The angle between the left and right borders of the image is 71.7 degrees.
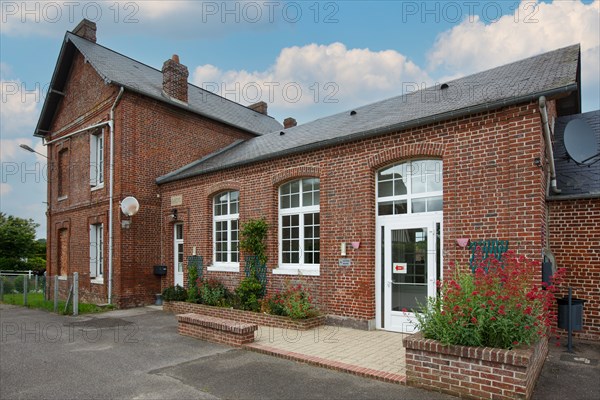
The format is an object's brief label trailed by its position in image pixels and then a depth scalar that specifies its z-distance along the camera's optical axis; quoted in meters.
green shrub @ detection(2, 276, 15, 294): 16.41
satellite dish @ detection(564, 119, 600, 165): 8.54
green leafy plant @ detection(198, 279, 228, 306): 10.73
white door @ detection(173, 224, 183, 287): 13.43
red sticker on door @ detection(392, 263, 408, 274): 8.06
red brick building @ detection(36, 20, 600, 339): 7.02
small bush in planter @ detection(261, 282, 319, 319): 8.54
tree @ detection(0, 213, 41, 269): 26.83
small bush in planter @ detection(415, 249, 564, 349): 4.79
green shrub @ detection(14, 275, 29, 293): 16.52
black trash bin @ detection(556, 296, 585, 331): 6.71
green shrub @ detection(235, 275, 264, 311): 9.89
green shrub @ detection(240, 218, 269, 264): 10.38
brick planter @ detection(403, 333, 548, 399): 4.50
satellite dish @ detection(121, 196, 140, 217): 12.49
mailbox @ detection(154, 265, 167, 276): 13.45
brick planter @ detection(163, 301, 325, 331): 8.45
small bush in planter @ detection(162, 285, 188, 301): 11.64
